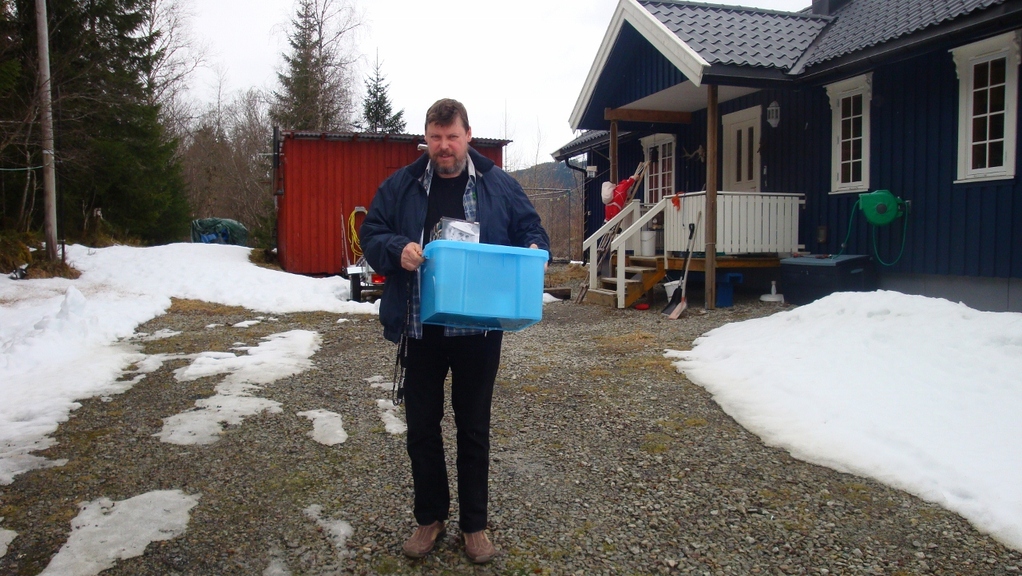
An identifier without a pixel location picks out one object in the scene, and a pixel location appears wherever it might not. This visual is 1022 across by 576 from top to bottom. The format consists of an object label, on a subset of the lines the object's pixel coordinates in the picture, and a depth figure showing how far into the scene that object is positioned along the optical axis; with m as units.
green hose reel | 8.61
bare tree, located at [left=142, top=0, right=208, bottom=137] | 28.30
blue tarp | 27.51
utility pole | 12.35
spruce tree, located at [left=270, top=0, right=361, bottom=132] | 27.78
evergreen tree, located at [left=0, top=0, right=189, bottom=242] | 15.20
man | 2.65
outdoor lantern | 10.60
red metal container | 15.12
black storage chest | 8.73
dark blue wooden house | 7.57
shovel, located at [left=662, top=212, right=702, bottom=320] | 9.20
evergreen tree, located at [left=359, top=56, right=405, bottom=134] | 31.80
